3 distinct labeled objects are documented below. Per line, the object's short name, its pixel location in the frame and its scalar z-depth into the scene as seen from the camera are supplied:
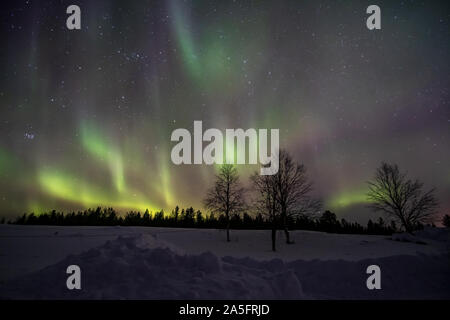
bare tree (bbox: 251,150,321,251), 21.06
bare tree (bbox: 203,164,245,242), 27.05
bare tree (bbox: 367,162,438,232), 24.03
